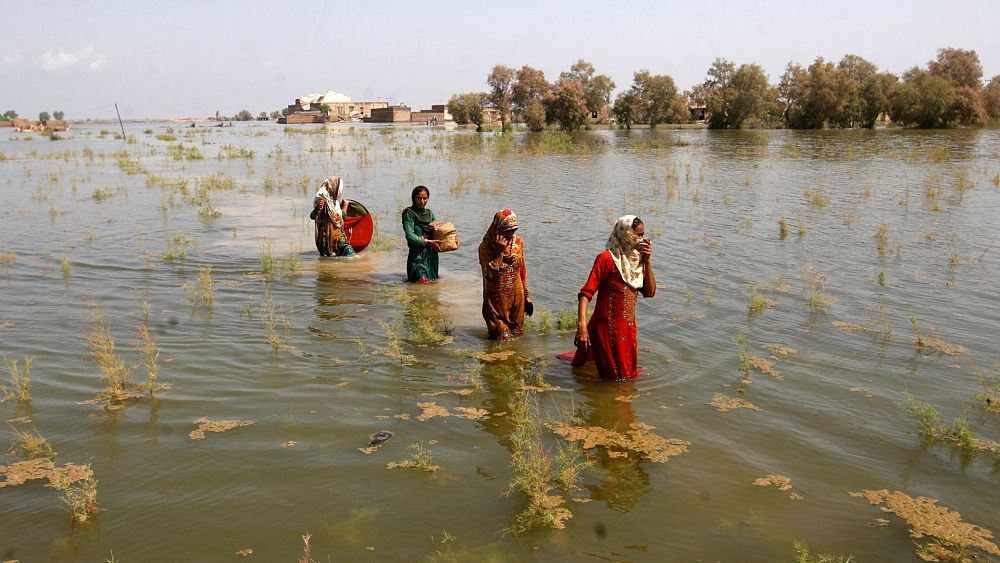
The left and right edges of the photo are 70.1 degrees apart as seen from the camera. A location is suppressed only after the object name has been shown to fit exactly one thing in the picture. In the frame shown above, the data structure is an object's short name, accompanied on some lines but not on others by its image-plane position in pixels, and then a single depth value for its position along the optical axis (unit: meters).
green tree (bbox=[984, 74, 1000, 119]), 53.78
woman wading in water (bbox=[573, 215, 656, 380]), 5.41
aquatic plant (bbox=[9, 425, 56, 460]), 4.47
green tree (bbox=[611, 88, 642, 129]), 59.22
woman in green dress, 8.31
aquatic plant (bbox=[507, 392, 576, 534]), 3.80
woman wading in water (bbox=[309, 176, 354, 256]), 10.41
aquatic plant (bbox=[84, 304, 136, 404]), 5.38
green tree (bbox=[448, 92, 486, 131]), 61.22
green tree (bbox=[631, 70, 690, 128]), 59.31
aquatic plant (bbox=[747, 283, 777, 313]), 7.84
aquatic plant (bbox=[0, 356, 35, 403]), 5.34
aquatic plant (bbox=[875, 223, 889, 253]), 10.71
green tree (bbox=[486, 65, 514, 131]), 57.94
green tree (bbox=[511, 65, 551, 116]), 56.00
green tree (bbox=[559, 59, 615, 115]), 61.25
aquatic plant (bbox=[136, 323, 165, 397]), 5.48
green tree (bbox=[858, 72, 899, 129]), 51.50
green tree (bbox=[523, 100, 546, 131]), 52.94
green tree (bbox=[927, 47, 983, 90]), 55.53
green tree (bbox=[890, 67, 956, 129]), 48.88
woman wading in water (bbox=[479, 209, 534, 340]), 6.52
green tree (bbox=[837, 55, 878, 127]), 52.03
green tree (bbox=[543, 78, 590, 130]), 53.29
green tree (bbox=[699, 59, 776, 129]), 53.34
